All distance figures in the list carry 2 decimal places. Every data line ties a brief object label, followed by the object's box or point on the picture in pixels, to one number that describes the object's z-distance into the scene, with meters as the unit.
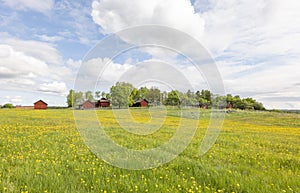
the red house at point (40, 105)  98.21
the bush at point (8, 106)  93.69
